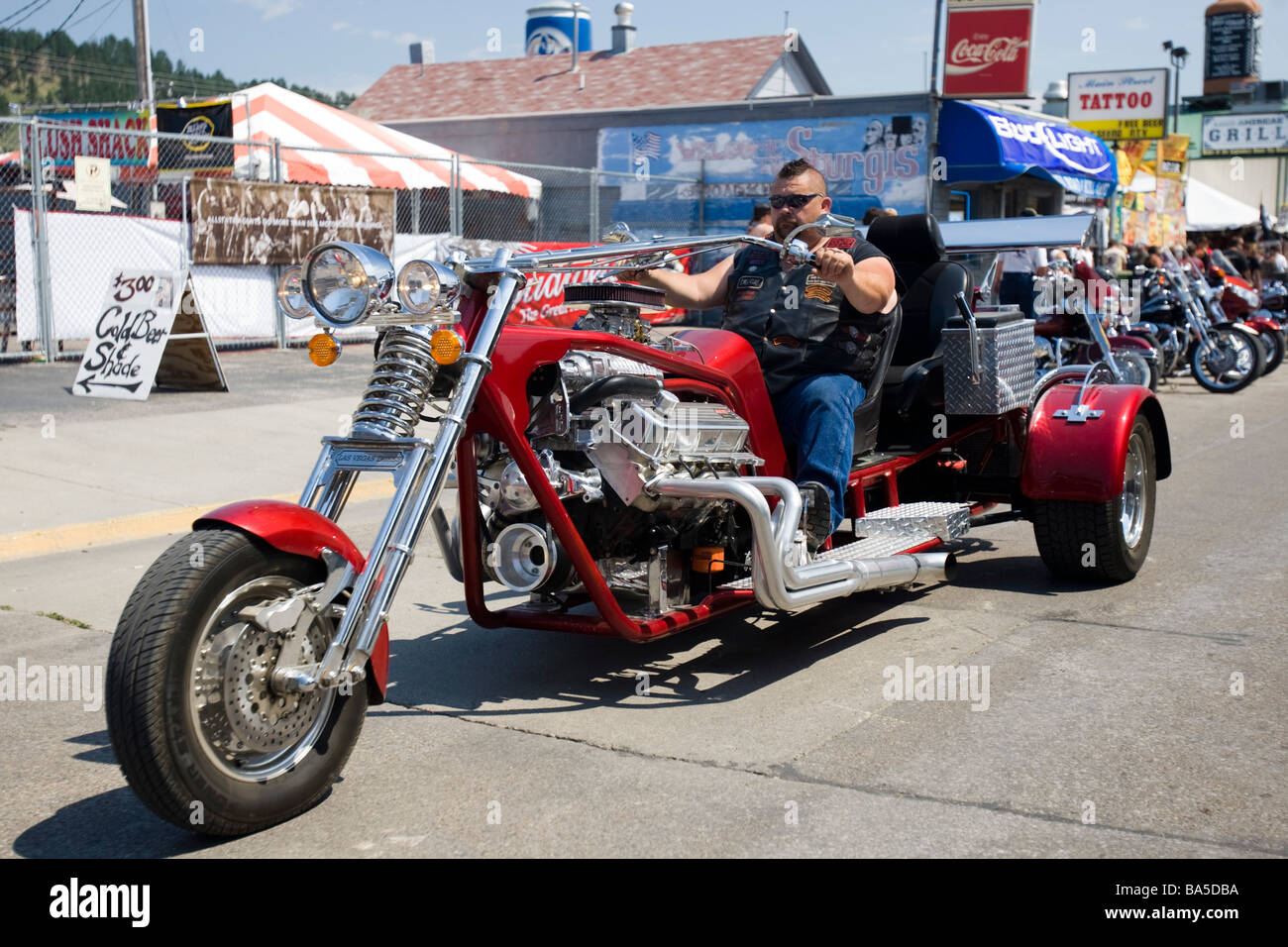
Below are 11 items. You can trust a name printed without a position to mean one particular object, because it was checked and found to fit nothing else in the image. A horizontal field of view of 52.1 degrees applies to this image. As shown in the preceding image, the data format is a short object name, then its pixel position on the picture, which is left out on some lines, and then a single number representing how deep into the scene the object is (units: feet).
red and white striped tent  63.62
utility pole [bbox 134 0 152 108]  69.67
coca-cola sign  73.31
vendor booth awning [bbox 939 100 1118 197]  75.66
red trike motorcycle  10.62
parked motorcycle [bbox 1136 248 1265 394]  51.93
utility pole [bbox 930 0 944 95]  68.90
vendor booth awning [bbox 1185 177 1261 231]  130.11
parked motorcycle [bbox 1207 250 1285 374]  55.26
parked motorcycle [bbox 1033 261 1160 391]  41.19
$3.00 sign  35.81
